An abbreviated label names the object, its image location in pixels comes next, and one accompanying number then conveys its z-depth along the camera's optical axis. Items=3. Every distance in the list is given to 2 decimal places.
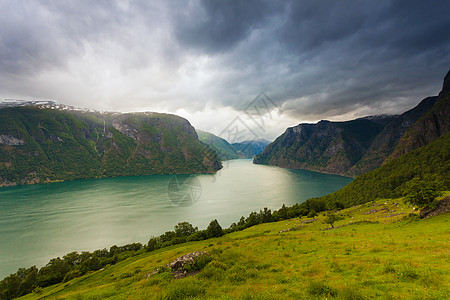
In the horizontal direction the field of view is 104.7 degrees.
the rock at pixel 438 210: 25.26
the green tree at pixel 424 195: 26.78
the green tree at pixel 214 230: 56.09
